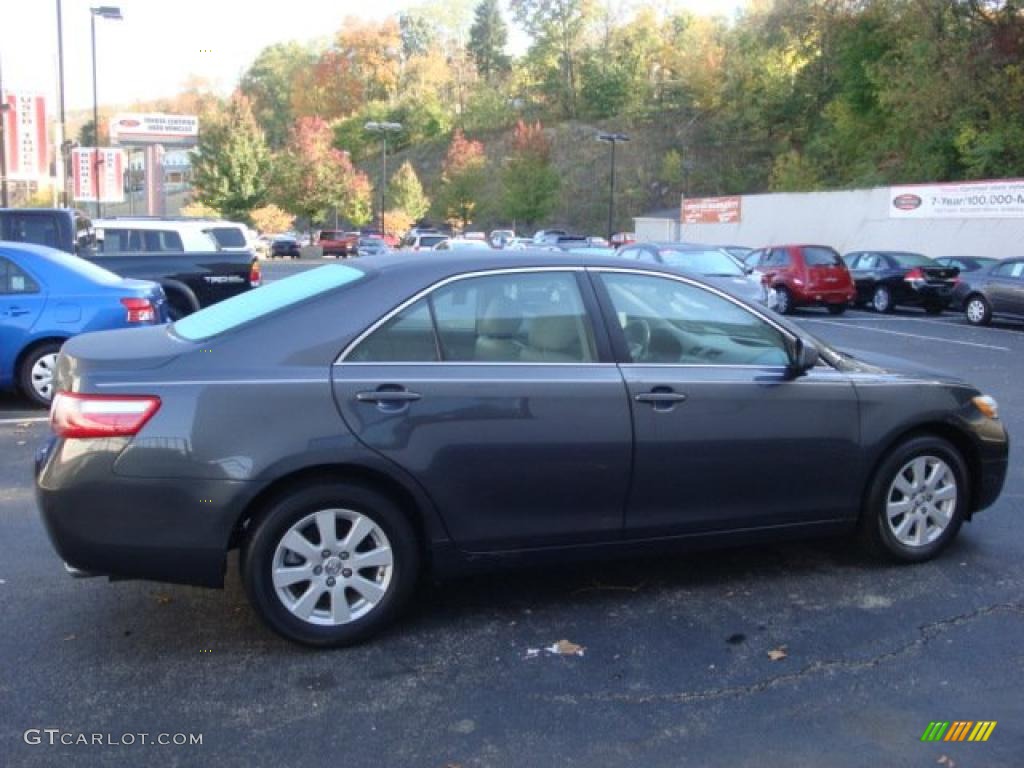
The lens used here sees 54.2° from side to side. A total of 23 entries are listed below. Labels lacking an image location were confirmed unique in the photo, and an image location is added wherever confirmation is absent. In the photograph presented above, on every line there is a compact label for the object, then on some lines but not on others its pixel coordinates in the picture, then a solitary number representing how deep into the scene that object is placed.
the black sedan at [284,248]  53.66
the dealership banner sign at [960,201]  27.25
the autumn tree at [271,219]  62.59
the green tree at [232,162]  60.19
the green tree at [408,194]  70.06
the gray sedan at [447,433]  3.82
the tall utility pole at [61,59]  26.16
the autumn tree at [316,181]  67.00
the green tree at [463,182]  65.81
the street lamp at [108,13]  27.50
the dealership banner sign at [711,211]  41.16
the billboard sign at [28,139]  64.38
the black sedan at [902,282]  22.84
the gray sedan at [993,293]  19.25
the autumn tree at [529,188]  57.91
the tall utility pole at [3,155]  27.52
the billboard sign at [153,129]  76.00
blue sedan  8.76
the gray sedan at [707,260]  15.87
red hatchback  22.19
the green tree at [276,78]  103.38
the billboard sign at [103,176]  61.94
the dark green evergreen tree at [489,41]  113.50
